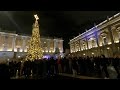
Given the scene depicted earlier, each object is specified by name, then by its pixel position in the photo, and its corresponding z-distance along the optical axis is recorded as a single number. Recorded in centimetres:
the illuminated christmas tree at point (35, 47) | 1162
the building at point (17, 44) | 2418
